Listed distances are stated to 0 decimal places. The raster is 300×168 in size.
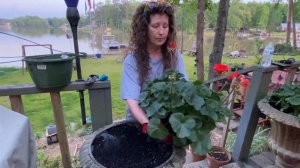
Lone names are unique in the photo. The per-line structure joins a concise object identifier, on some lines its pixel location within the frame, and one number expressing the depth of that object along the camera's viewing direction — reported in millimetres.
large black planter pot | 833
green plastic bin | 1100
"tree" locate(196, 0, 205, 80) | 3162
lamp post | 1181
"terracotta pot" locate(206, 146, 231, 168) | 1680
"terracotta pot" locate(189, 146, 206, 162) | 1912
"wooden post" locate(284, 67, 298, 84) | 1798
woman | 1111
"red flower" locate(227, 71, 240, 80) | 1575
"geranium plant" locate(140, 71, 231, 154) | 845
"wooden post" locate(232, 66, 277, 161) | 1493
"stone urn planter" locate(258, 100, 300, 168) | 1257
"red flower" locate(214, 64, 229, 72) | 1507
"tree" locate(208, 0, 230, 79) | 2701
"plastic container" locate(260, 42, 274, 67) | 1470
